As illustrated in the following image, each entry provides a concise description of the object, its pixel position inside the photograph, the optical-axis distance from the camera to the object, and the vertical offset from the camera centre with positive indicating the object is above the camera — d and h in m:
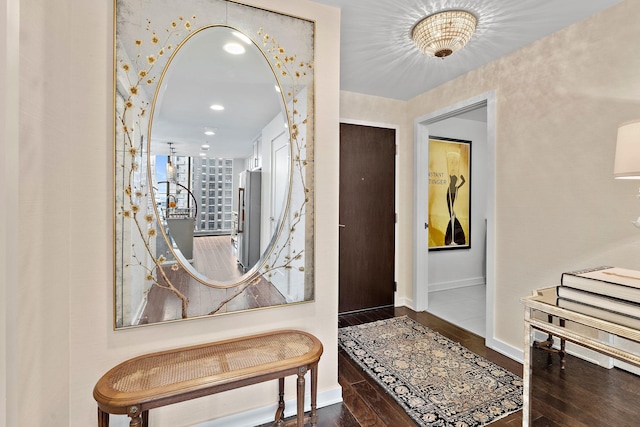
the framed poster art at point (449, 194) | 4.09 +0.30
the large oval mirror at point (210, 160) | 1.42 +0.30
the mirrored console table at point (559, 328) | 1.14 -0.51
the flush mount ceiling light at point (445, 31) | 1.95 +1.30
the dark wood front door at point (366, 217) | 3.38 -0.04
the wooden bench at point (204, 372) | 1.13 -0.71
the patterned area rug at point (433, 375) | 1.74 -1.20
